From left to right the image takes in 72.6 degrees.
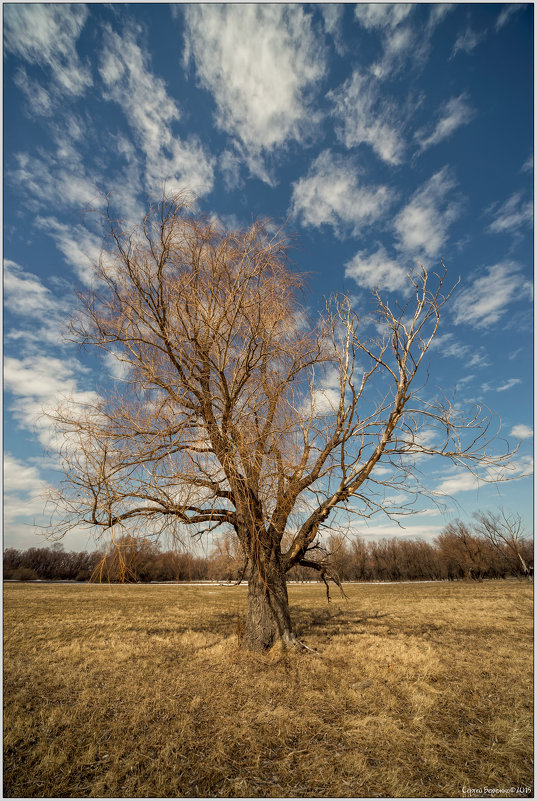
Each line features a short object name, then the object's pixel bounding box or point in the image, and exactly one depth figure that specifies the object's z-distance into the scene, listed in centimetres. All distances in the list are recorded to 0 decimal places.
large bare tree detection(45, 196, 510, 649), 627
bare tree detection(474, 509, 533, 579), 4201
